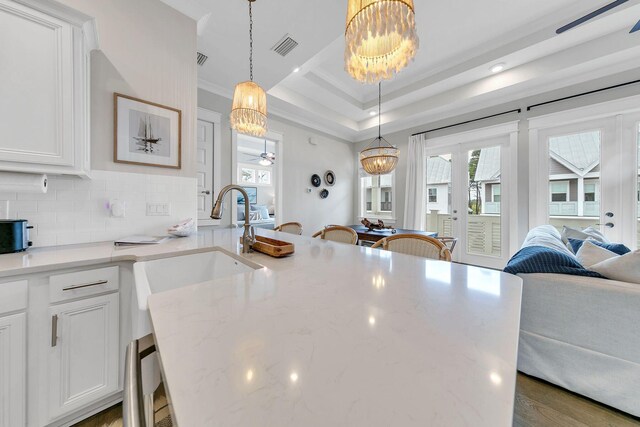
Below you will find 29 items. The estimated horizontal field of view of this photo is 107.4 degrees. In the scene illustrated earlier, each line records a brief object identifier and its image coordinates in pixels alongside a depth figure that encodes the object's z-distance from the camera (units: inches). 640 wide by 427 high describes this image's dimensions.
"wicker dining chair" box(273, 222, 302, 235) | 108.8
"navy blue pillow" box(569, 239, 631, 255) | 79.6
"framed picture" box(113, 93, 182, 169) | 69.6
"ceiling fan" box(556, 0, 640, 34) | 49.6
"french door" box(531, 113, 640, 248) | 109.0
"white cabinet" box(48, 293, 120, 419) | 45.2
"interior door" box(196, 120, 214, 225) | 122.0
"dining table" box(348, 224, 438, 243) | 120.5
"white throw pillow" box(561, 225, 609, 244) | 98.5
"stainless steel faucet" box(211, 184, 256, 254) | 45.8
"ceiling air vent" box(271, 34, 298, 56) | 93.1
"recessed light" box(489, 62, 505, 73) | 120.3
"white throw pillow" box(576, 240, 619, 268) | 61.3
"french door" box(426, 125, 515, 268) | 143.6
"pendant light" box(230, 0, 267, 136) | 80.4
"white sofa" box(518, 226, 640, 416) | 47.7
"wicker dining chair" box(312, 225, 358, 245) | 79.5
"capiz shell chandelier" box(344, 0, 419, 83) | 44.8
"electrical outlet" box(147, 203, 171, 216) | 74.4
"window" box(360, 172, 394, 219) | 200.7
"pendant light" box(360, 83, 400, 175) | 131.3
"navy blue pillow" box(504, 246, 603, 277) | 55.4
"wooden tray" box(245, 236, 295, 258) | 44.7
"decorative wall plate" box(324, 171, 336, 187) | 196.1
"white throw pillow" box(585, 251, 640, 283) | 50.2
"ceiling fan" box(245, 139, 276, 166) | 243.6
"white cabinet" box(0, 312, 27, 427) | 40.0
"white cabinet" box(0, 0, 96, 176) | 49.1
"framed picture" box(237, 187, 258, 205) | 287.3
